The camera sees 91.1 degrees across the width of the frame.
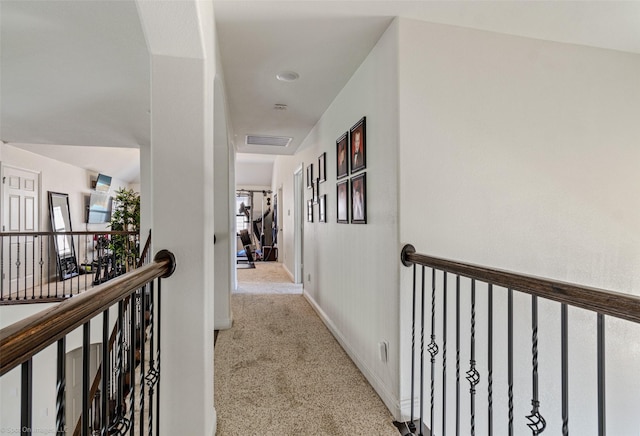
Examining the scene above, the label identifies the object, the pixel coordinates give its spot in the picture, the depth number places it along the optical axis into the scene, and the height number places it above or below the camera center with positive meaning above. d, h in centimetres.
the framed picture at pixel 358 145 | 228 +56
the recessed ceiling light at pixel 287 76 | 251 +117
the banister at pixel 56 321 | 49 -20
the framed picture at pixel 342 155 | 264 +56
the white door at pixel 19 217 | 472 +5
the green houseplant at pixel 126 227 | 476 -13
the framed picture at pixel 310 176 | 407 +57
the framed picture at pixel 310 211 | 409 +11
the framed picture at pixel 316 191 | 368 +33
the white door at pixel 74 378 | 441 -254
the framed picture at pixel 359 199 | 227 +15
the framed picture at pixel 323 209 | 337 +11
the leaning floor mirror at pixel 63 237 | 577 -34
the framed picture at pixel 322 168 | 337 +56
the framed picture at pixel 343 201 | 263 +15
